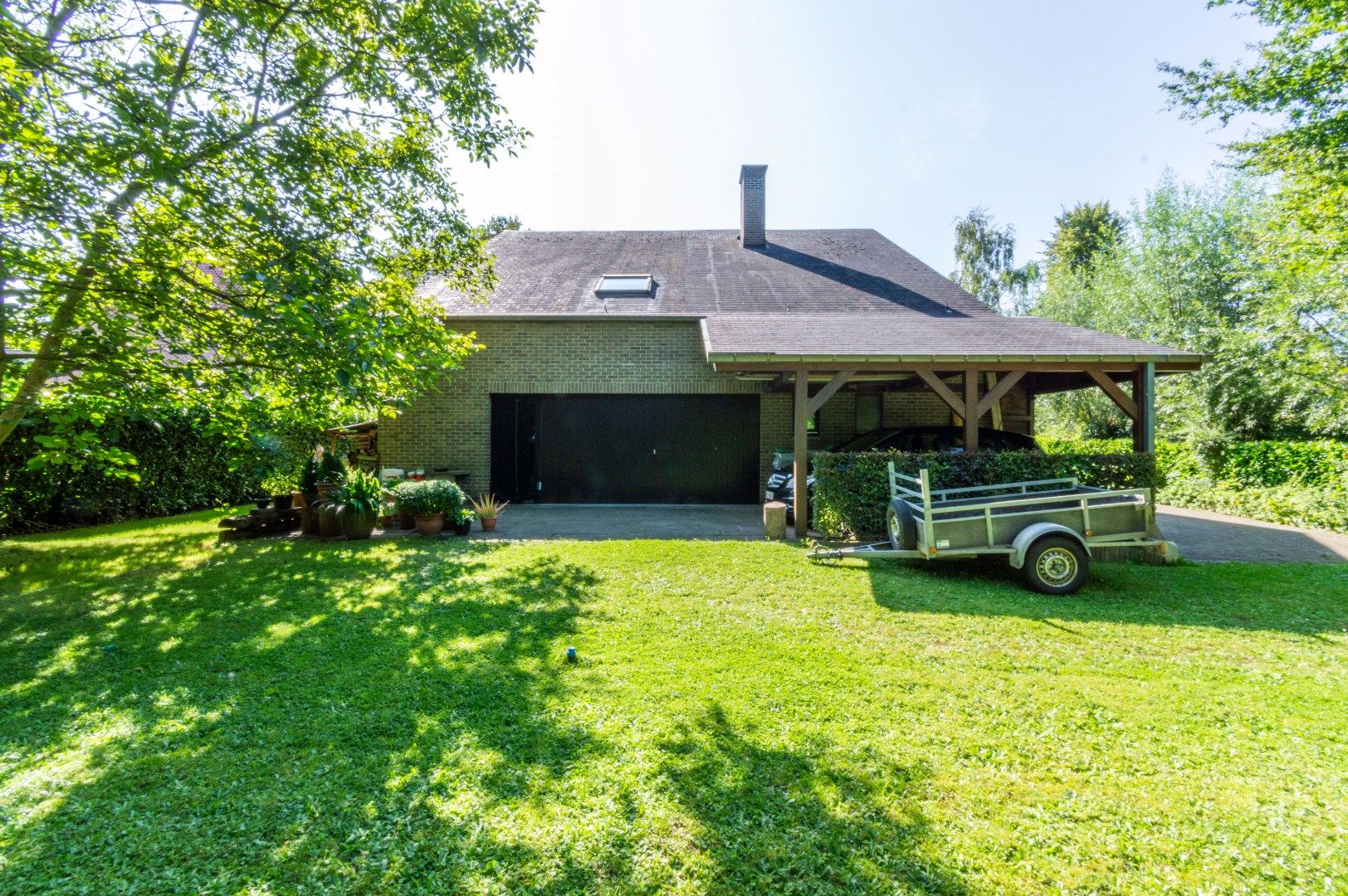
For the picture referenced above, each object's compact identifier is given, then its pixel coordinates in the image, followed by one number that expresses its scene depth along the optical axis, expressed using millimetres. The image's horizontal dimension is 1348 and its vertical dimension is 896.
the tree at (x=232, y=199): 4957
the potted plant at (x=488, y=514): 8664
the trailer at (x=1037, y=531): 5617
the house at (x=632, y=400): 11461
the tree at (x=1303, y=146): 9516
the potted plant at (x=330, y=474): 8172
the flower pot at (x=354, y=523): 7832
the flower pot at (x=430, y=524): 8188
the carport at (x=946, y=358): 7340
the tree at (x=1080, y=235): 30219
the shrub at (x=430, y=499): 8266
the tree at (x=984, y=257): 27016
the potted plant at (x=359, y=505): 7852
